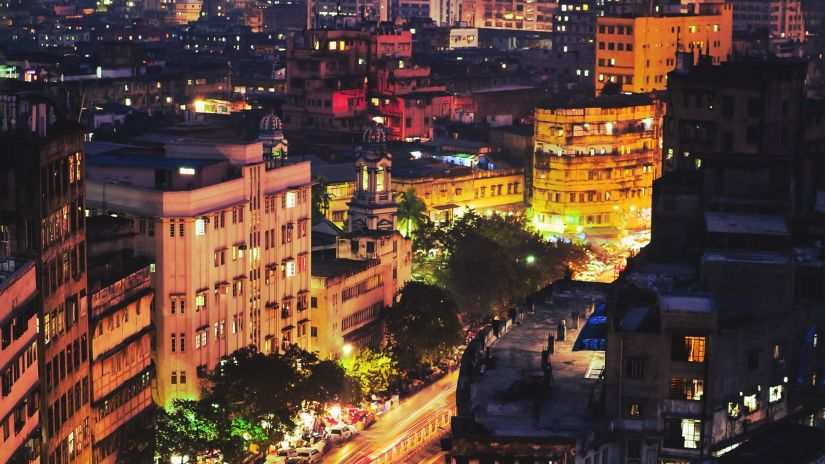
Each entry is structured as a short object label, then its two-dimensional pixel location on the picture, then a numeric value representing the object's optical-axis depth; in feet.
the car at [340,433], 491.63
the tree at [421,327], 555.28
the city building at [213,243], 485.56
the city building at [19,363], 349.82
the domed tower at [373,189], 607.37
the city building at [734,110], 560.20
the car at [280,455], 472.85
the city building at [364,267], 556.92
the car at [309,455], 473.26
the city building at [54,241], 387.34
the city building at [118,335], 438.40
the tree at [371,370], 530.68
